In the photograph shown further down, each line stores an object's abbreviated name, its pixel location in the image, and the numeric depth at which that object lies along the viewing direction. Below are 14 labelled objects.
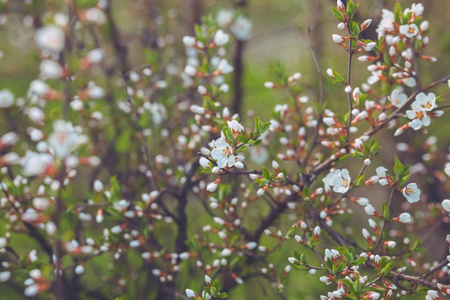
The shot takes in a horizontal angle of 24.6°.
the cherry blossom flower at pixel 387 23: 0.97
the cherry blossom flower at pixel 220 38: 1.03
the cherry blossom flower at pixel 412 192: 0.92
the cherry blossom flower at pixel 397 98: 0.98
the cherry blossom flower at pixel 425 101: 0.94
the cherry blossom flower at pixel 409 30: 0.95
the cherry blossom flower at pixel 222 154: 0.91
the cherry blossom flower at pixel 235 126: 0.91
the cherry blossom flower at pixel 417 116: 0.94
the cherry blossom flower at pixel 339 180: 0.94
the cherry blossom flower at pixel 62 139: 0.86
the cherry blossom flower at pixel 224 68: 1.03
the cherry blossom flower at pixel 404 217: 0.92
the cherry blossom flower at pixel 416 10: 0.97
